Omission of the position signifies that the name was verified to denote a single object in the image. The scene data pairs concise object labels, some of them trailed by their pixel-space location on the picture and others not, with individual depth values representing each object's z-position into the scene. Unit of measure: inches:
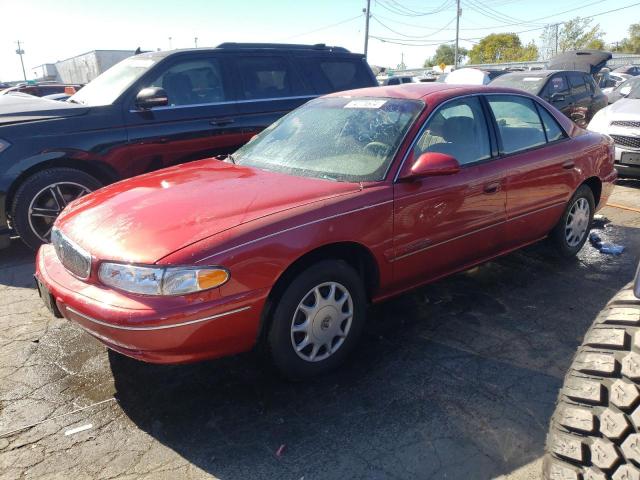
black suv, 187.9
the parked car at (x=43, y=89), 594.9
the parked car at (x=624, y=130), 287.3
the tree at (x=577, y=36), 2432.3
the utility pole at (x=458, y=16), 2132.0
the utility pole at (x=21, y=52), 3190.9
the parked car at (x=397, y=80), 960.3
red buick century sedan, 98.5
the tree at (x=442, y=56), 3482.3
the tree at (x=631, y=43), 2546.8
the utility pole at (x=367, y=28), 1685.5
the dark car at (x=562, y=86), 410.0
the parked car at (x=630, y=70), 969.8
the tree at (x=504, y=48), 2819.9
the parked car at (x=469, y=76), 552.1
